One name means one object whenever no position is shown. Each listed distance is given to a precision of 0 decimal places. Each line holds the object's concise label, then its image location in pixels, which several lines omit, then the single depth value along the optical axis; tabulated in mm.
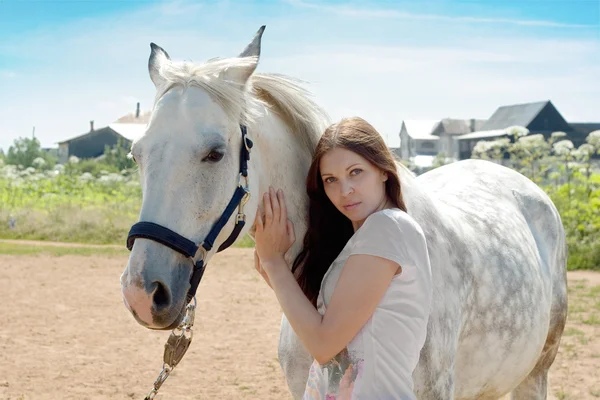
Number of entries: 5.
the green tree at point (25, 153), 41469
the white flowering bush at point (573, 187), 12461
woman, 1726
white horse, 1851
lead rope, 2273
